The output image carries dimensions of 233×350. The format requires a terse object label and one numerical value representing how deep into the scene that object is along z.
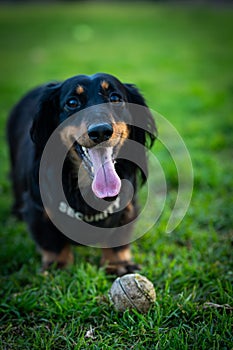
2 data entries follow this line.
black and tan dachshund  2.46
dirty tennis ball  2.30
